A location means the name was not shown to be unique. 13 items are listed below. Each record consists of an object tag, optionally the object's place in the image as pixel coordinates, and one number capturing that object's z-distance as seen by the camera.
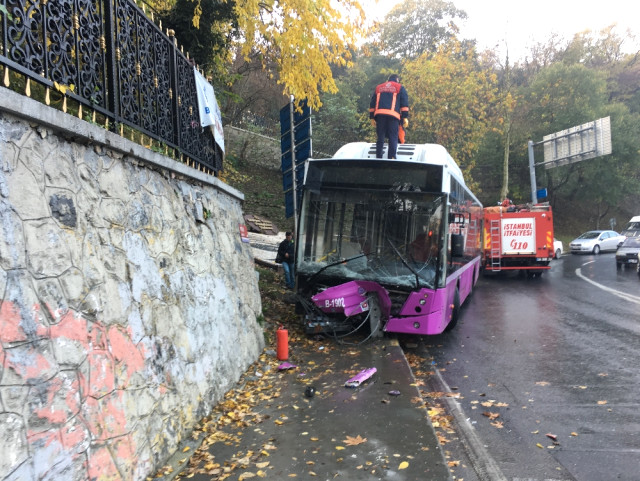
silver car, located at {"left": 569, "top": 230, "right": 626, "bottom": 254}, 29.83
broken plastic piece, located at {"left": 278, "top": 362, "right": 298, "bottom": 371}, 6.86
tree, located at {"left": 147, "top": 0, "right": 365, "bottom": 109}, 8.23
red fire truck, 19.16
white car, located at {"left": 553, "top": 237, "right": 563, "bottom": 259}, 28.51
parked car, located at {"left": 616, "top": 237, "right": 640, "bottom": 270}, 20.25
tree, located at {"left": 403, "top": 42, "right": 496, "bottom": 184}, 27.78
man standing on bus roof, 9.85
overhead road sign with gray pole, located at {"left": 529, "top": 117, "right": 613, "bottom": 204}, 26.92
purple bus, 8.12
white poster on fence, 6.98
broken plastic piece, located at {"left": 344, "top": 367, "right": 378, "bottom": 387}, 6.16
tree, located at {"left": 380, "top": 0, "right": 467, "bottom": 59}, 42.75
